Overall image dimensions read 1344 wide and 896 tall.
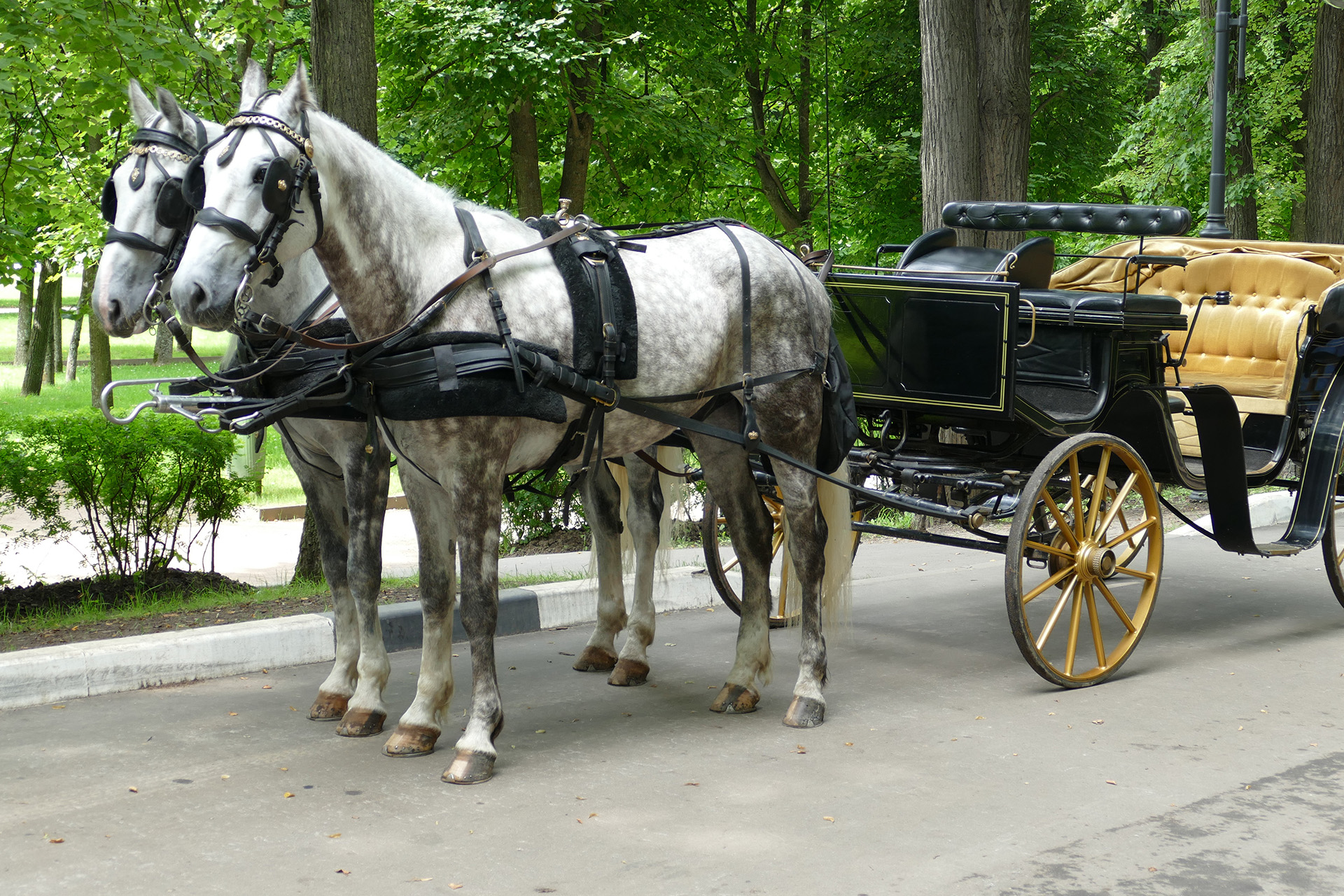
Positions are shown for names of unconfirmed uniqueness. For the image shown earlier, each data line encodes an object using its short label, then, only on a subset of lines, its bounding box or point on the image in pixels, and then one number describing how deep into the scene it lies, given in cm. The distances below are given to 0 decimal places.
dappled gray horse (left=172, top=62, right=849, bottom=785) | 385
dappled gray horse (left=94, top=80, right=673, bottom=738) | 410
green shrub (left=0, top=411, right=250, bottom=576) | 693
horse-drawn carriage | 558
